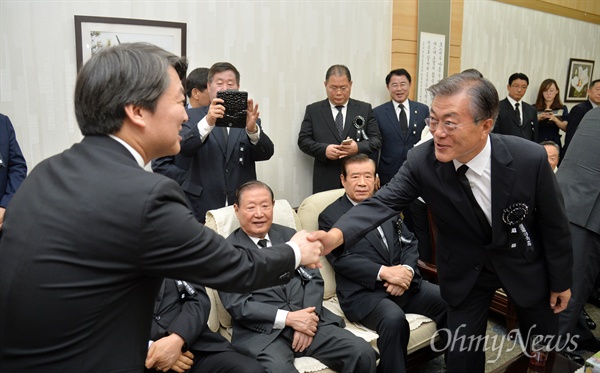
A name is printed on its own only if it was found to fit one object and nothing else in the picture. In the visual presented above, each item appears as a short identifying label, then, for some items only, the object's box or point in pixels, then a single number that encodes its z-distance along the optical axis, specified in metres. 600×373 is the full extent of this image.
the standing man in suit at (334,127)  3.83
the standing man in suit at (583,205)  2.52
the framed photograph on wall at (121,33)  3.09
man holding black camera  2.90
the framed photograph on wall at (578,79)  7.16
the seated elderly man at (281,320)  2.17
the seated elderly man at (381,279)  2.36
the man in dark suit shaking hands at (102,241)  1.04
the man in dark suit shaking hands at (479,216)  1.75
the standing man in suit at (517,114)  5.32
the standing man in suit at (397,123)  4.12
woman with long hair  5.95
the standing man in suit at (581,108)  5.26
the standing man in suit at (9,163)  2.58
